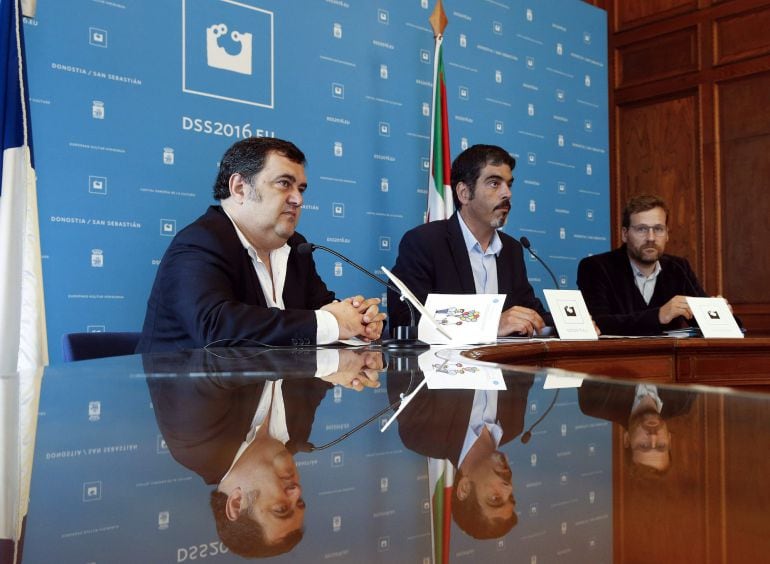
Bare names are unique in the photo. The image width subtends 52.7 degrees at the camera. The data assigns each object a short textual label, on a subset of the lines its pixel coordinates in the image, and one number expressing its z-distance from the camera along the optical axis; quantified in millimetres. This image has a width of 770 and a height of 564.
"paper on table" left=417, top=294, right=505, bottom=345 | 2166
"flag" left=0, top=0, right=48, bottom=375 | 2928
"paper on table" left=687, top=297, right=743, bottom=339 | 3111
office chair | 2264
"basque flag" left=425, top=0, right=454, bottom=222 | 4592
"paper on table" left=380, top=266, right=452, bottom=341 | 2121
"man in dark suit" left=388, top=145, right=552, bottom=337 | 3400
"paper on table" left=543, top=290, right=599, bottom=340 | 2734
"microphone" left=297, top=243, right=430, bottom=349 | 1949
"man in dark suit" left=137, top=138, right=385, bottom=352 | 2129
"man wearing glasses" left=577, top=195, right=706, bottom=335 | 3842
